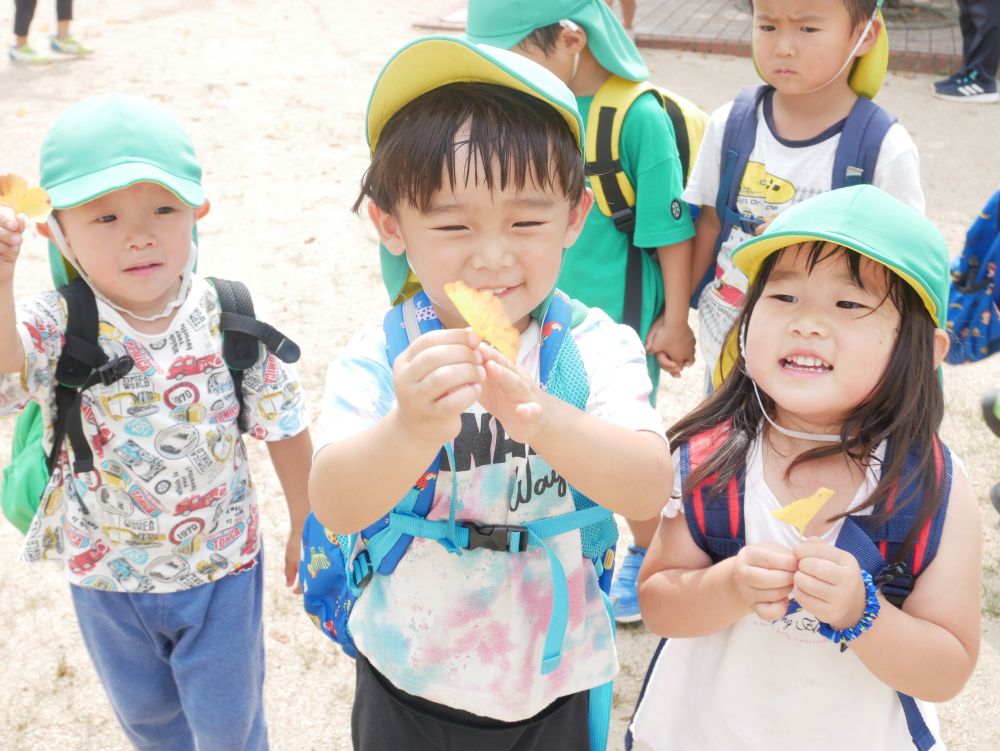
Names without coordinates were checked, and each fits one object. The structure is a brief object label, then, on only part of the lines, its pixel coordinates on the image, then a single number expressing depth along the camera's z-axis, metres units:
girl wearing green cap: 1.68
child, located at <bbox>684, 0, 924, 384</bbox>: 2.74
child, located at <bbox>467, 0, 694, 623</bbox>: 2.86
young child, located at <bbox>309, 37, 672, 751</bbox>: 1.53
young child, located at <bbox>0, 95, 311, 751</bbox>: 2.15
